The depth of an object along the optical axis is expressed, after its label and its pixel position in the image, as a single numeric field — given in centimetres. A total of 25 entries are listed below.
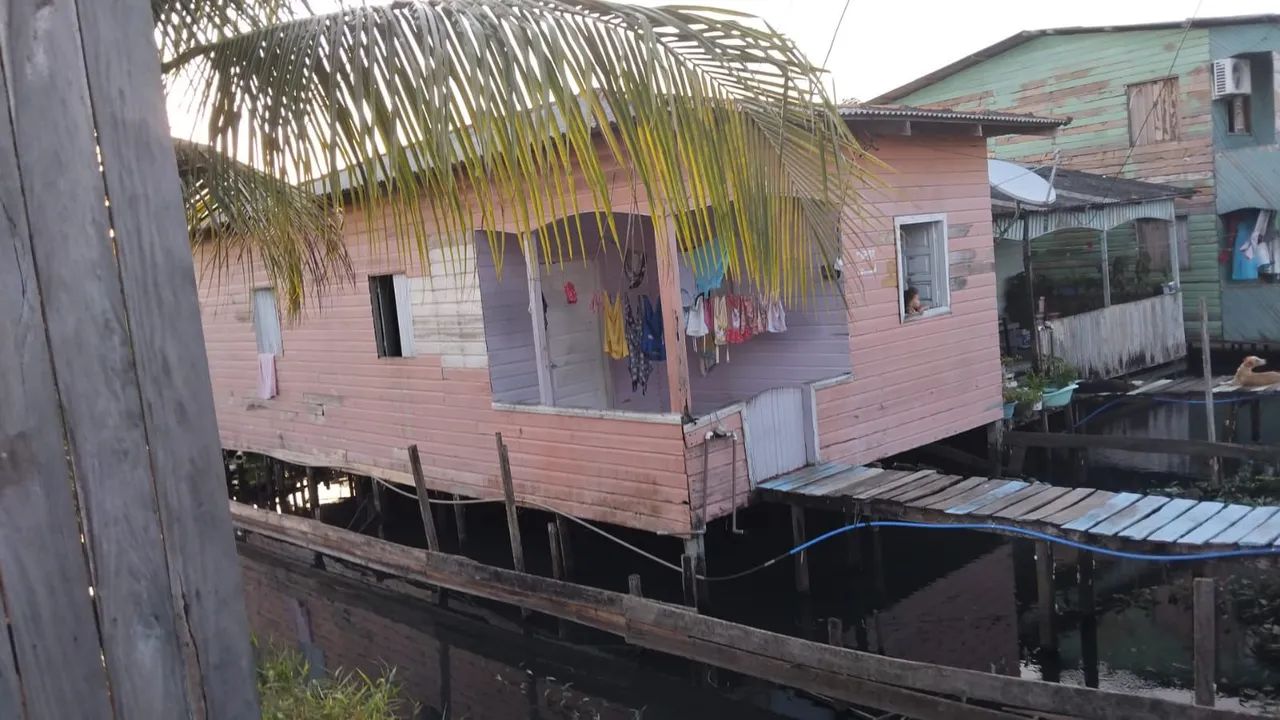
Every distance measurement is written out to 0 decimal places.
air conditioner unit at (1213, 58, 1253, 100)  1694
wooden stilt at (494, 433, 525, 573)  932
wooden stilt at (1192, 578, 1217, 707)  565
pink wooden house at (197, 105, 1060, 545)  908
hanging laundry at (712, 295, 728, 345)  1041
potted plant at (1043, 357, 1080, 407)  1280
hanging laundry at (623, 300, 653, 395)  1148
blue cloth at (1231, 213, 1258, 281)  1744
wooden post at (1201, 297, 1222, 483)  1100
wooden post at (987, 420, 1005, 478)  1169
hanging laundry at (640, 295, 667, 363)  1136
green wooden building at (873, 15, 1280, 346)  1725
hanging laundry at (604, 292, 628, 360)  1128
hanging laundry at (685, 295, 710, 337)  1034
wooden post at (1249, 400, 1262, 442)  1341
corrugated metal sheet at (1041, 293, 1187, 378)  1385
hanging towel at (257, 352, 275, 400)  1426
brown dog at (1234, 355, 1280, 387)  1317
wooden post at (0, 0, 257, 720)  176
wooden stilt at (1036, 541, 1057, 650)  824
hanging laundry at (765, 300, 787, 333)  1056
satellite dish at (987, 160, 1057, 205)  1213
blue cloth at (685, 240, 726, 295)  952
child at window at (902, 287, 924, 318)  1056
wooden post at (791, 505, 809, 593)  934
